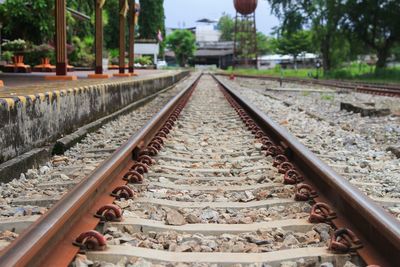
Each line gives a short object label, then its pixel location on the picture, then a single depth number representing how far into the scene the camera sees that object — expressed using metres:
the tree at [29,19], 18.52
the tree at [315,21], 38.41
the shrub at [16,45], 20.71
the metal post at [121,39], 14.33
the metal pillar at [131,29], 17.03
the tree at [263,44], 105.52
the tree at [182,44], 94.62
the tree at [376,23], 32.50
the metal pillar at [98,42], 11.98
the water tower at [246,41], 54.50
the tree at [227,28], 140.00
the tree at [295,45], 81.69
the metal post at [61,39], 9.34
